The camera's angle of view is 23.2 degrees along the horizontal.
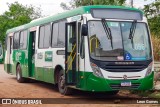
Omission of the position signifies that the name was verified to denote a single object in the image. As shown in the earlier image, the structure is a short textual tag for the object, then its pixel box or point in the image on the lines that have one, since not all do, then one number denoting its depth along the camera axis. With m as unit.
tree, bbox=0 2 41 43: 49.91
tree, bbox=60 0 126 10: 29.29
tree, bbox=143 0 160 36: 15.36
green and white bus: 11.55
